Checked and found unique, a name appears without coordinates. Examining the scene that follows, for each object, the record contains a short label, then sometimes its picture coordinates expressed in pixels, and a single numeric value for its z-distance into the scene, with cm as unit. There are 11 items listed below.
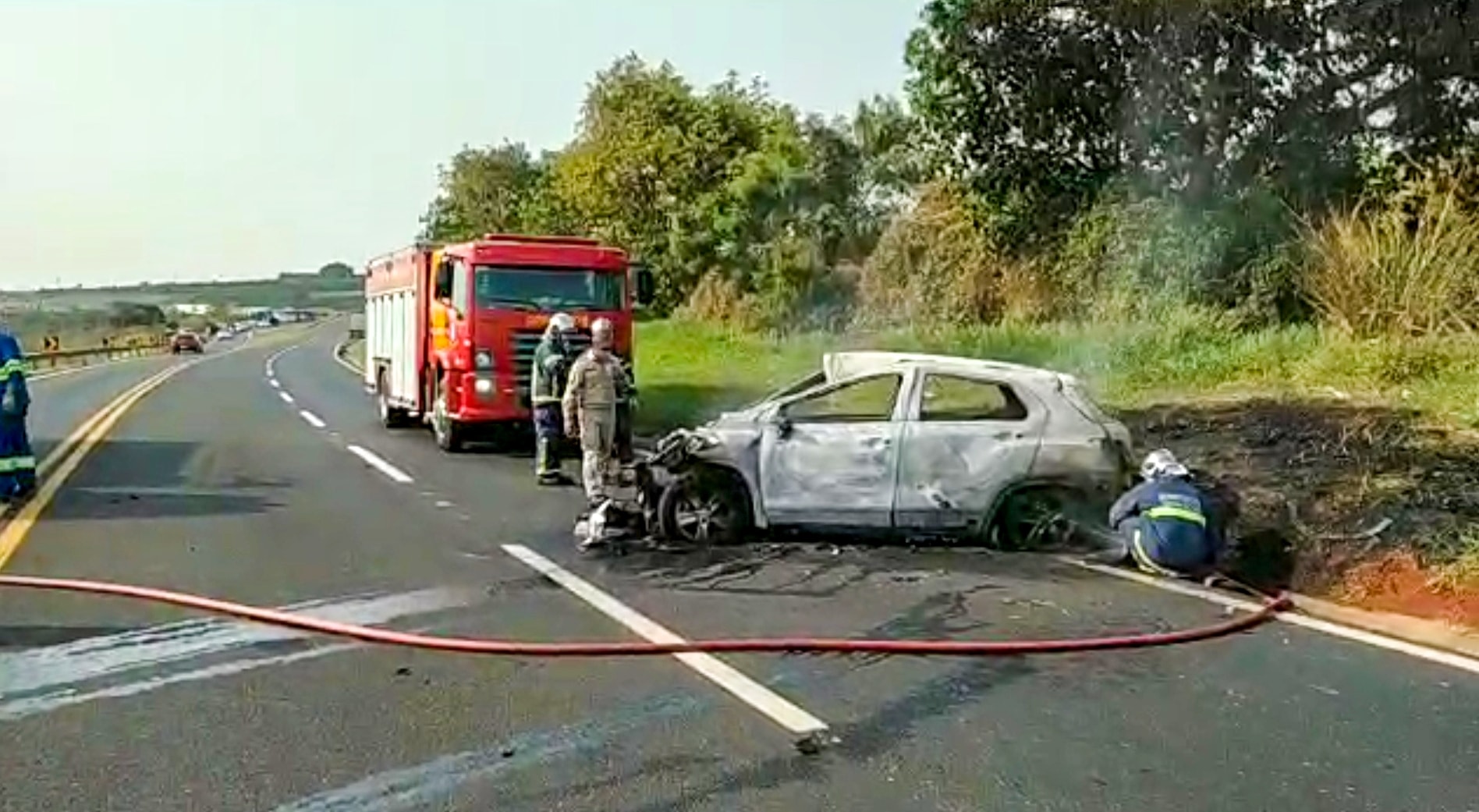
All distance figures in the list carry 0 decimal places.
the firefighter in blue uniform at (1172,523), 1070
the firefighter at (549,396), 1675
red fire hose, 842
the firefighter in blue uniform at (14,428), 1461
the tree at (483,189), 7488
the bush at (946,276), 2788
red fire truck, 2008
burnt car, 1170
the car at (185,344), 8450
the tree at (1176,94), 2241
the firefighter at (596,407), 1308
